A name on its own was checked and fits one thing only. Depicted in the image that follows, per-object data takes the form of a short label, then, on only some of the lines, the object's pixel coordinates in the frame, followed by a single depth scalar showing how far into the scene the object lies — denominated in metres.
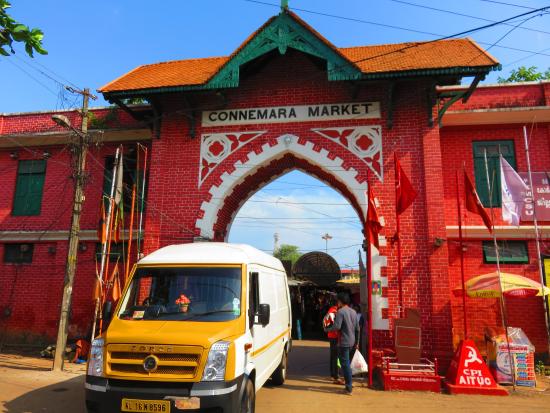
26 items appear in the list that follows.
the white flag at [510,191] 10.33
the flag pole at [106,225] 9.79
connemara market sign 10.60
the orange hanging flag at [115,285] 10.58
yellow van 4.64
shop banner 10.80
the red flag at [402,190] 8.86
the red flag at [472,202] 8.80
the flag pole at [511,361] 8.08
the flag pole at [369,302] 8.10
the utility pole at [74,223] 9.70
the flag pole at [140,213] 10.30
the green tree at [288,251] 91.19
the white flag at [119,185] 10.37
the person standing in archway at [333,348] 8.91
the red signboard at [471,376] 7.69
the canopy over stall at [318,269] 22.72
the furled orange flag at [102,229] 10.09
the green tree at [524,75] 17.95
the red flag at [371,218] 8.66
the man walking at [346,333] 7.75
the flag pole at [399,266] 9.12
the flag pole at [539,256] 9.65
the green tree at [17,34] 4.46
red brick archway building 9.62
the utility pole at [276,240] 66.94
